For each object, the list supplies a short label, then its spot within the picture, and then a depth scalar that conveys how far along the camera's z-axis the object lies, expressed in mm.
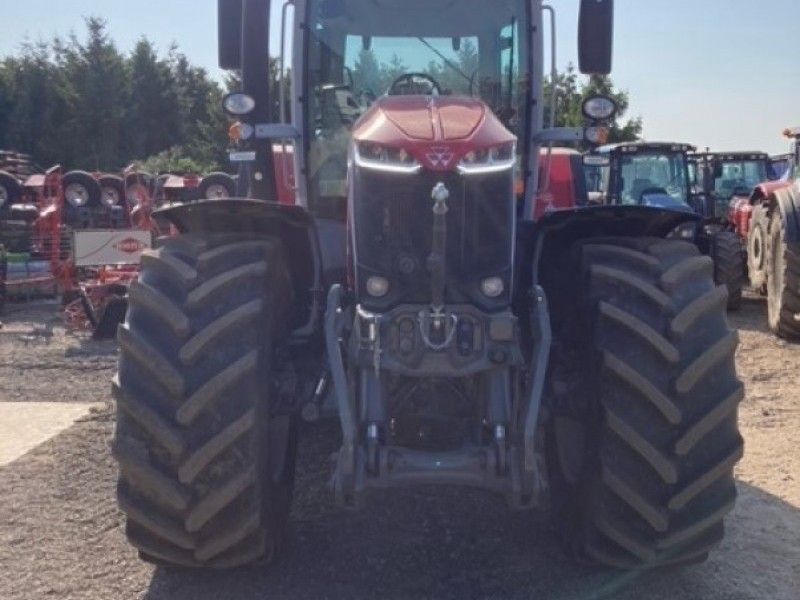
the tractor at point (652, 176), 14820
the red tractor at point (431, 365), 3594
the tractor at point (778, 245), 10375
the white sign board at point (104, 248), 11617
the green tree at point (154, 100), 45594
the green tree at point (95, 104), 41406
